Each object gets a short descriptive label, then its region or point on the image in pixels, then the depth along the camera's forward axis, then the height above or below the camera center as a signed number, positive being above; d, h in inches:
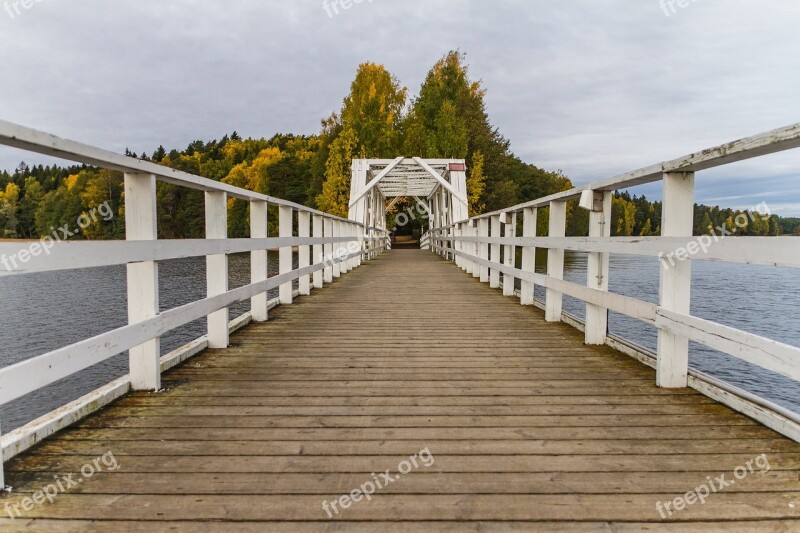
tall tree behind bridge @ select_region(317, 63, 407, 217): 1275.8 +277.7
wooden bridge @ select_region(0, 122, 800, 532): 69.1 -33.7
